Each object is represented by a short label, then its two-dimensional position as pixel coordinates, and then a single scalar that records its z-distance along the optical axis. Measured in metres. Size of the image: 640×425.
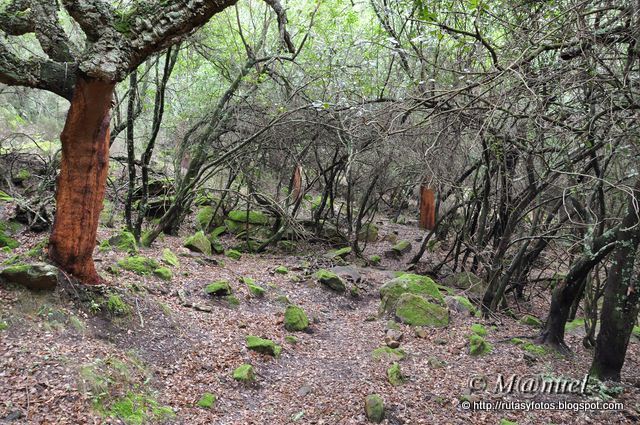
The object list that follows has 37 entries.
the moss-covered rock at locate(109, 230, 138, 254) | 6.90
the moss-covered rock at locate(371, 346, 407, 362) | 5.90
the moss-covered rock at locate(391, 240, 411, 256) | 12.52
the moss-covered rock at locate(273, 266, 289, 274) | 9.20
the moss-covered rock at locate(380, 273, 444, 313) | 7.64
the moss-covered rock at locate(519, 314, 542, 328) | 7.72
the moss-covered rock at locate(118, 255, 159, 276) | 6.08
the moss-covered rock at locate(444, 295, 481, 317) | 7.70
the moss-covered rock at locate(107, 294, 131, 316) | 4.58
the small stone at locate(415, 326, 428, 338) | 6.70
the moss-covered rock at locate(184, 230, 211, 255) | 9.30
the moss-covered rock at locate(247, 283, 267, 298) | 7.45
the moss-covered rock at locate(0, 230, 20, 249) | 6.13
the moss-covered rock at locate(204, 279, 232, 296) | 6.77
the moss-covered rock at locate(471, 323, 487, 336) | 6.76
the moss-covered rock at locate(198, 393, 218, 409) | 4.19
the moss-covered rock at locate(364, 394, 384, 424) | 4.41
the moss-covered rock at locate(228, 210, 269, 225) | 12.44
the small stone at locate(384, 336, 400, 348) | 6.31
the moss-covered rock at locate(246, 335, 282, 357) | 5.57
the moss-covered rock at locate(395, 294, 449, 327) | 7.07
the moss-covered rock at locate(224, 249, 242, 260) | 10.20
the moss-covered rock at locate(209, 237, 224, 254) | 10.27
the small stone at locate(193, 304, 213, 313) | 6.13
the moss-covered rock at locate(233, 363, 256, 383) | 4.81
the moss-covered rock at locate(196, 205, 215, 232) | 11.84
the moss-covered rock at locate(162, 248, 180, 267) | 7.34
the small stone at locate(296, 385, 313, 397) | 4.91
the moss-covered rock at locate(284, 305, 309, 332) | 6.60
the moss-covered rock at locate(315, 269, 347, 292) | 8.80
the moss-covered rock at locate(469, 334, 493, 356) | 6.02
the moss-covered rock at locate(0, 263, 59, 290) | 4.02
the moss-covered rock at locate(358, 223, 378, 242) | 13.39
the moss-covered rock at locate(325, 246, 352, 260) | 11.15
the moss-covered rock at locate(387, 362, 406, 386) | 5.23
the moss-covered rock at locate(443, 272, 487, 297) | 9.59
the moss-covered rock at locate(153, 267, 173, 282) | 6.49
